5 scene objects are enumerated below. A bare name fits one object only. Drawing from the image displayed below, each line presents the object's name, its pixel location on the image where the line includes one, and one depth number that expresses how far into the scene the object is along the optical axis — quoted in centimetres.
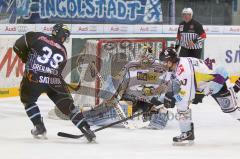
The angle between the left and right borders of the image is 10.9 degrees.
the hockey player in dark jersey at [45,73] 1118
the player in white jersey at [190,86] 1078
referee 1682
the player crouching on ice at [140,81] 1344
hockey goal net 1418
